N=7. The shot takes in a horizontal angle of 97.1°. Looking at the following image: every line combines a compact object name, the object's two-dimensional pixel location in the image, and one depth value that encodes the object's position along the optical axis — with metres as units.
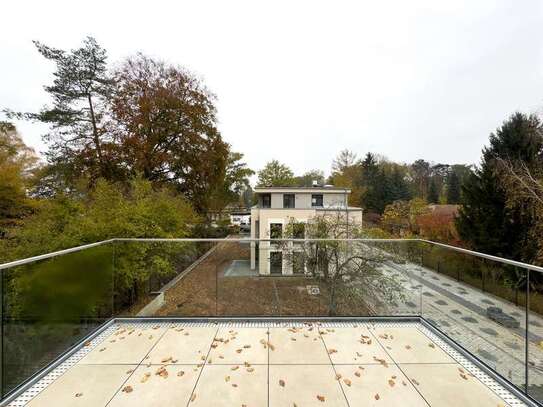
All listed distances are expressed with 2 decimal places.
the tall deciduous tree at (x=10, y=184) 10.26
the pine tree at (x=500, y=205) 11.08
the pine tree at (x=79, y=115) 10.84
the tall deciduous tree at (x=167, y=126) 11.45
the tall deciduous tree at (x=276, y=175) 31.98
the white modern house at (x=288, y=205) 14.49
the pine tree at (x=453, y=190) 29.97
